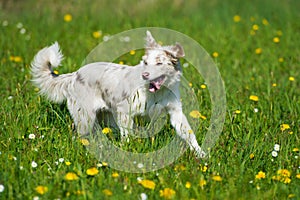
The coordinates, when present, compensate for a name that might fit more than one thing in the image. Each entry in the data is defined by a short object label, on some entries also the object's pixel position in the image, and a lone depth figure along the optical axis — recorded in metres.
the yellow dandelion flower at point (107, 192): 5.91
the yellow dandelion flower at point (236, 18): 14.92
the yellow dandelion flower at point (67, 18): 14.40
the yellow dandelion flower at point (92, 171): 6.37
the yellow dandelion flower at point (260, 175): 6.62
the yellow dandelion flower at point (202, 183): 6.28
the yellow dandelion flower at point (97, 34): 13.25
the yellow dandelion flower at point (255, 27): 14.23
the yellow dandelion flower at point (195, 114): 8.39
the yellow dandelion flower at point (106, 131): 7.54
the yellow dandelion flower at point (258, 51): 12.51
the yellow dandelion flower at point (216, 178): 6.34
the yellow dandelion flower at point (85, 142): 7.21
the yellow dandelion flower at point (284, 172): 6.64
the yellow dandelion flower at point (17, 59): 11.13
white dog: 7.36
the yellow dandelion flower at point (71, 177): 6.14
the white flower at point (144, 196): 5.99
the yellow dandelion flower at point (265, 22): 14.66
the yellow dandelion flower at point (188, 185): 6.25
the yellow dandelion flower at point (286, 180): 6.56
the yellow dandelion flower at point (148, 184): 6.15
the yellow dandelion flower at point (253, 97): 9.25
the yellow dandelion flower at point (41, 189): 5.88
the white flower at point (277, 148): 7.49
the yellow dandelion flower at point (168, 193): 6.01
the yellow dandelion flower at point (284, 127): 8.17
